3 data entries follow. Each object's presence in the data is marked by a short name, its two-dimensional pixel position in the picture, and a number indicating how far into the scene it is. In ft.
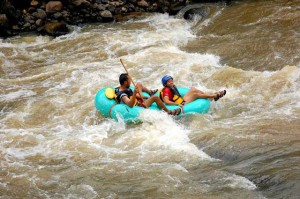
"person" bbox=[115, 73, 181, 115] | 49.26
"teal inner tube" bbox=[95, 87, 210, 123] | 49.14
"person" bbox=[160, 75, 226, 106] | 50.96
